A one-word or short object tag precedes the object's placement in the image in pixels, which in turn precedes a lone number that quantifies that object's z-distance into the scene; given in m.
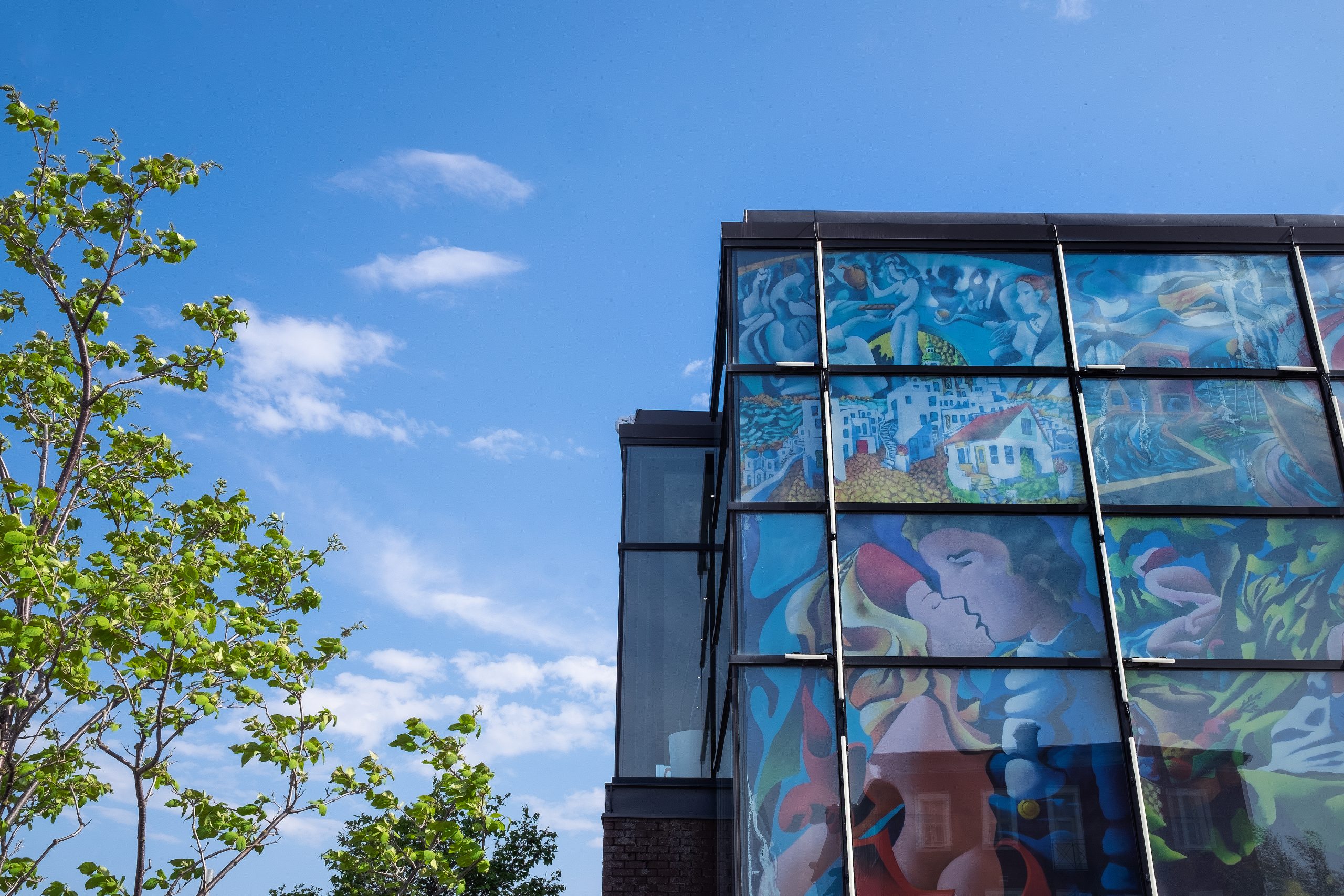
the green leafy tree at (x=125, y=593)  8.83
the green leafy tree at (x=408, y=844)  10.59
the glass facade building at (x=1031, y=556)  10.85
